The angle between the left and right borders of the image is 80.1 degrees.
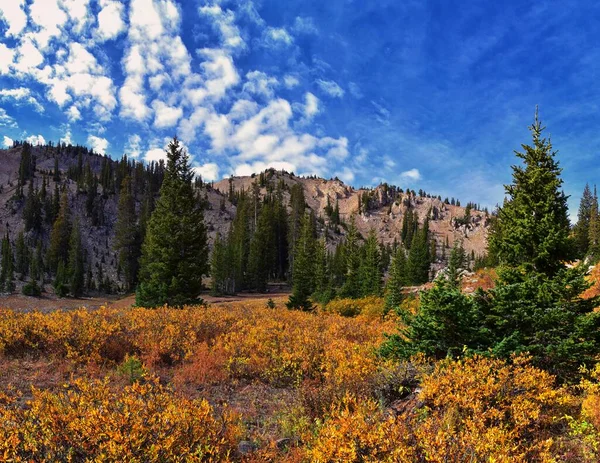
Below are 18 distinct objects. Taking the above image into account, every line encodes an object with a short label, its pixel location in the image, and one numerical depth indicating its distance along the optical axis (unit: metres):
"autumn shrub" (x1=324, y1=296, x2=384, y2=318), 28.85
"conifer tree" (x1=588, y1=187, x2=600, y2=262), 59.09
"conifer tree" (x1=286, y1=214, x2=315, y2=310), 29.78
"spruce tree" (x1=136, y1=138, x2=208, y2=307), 24.11
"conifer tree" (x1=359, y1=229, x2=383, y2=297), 45.50
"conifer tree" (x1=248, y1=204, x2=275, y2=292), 74.00
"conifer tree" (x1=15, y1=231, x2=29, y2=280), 79.31
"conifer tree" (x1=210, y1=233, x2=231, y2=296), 67.62
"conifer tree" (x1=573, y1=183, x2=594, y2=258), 75.39
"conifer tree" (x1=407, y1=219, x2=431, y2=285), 62.12
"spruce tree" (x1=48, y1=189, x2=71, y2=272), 80.69
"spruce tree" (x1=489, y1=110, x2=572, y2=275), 10.03
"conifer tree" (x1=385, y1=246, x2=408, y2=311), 27.38
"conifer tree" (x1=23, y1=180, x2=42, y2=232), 97.44
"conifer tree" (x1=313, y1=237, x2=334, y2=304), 51.99
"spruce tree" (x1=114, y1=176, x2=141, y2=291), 72.14
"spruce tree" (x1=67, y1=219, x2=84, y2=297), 61.44
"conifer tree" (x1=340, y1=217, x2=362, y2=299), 47.27
